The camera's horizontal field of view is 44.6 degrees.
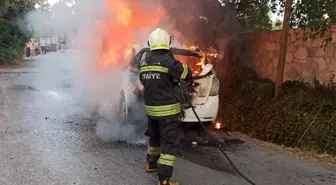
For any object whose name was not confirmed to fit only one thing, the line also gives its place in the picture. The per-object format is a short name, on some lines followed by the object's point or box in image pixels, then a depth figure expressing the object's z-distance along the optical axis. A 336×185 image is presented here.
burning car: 6.95
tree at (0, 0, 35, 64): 26.22
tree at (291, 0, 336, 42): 6.80
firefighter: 4.91
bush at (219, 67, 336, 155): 6.84
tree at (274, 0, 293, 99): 8.01
